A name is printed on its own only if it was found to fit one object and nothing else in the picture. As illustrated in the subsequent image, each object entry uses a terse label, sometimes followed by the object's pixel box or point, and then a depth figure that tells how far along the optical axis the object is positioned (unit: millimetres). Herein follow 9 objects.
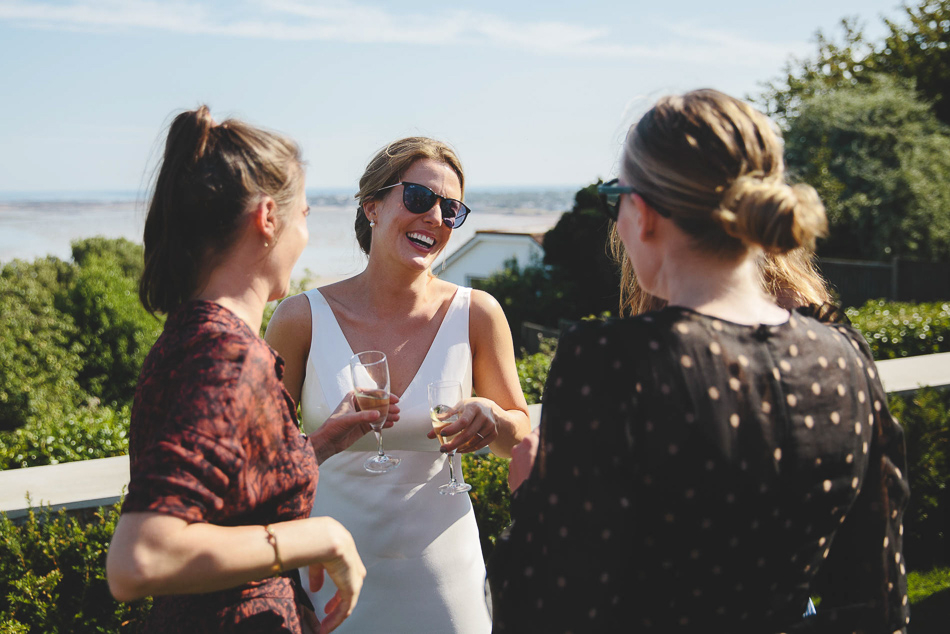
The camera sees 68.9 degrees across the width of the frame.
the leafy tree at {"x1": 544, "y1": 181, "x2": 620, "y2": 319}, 24719
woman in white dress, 2818
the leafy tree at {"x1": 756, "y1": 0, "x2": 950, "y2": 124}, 30344
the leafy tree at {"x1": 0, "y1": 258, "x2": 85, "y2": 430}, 17875
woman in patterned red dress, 1434
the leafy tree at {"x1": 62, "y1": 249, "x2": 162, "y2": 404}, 21328
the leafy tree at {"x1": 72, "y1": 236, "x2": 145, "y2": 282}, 42250
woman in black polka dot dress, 1429
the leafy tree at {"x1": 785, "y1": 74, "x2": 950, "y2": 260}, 24266
